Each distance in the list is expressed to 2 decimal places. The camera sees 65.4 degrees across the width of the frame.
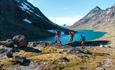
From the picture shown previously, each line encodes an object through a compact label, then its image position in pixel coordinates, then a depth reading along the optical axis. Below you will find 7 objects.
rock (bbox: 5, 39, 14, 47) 17.41
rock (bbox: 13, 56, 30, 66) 13.59
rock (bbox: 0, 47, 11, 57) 15.36
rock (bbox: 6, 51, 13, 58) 15.04
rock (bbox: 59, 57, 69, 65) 13.97
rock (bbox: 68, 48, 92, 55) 17.11
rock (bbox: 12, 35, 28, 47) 17.59
